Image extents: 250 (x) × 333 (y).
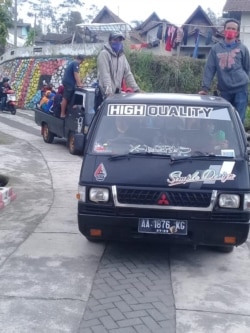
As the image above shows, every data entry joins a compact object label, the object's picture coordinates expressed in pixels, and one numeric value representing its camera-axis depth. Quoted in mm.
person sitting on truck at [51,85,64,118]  14702
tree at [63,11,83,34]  73188
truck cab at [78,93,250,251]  5949
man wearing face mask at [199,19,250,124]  8812
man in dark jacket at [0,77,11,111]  23281
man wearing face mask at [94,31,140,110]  9320
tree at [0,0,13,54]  10977
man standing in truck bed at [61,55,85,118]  14133
